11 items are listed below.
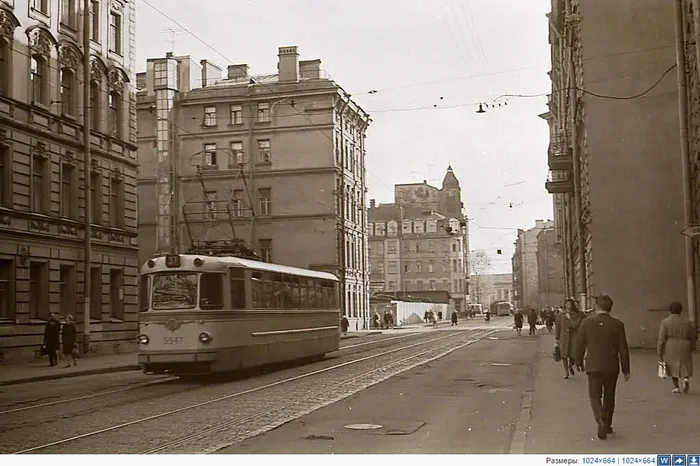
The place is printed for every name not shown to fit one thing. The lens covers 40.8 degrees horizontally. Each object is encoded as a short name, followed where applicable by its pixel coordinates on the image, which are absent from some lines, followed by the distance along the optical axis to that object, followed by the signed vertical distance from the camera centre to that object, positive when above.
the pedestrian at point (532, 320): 39.66 -0.93
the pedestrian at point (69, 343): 20.88 -0.81
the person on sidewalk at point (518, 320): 38.34 -0.89
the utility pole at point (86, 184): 23.41 +3.07
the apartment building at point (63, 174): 21.45 +3.38
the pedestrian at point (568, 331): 15.35 -0.57
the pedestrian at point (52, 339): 20.86 -0.71
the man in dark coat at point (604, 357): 8.45 -0.55
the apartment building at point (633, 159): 22.86 +3.36
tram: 15.23 -0.18
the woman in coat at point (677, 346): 12.03 -0.65
